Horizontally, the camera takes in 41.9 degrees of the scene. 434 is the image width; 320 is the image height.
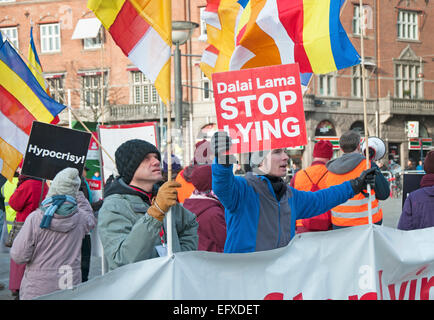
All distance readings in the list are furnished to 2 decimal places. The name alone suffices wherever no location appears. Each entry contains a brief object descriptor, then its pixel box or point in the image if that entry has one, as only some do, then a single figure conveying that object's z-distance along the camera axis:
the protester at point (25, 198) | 6.31
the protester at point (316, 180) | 5.57
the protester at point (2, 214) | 6.82
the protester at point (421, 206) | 4.63
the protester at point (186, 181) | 5.60
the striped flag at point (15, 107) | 5.85
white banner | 2.69
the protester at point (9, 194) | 7.84
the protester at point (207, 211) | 4.37
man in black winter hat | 2.81
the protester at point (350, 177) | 5.26
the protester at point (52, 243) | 4.23
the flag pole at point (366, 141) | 3.65
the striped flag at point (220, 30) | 6.88
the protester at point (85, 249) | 6.71
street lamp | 12.53
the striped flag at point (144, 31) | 3.21
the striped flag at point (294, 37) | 5.38
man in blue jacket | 3.48
